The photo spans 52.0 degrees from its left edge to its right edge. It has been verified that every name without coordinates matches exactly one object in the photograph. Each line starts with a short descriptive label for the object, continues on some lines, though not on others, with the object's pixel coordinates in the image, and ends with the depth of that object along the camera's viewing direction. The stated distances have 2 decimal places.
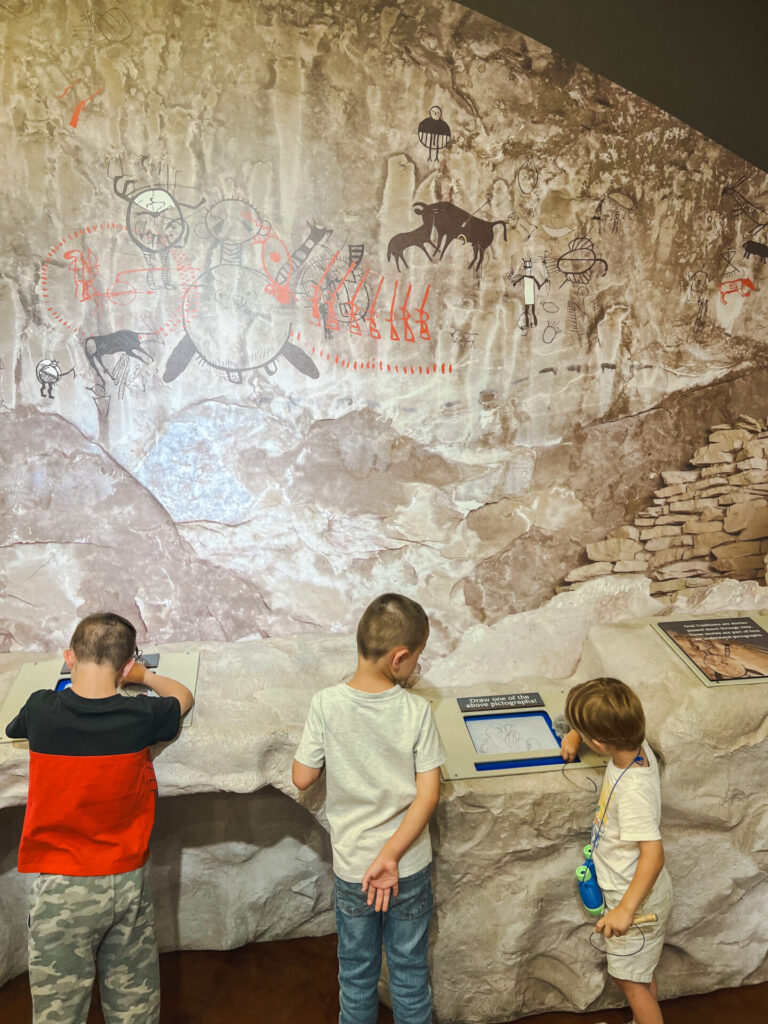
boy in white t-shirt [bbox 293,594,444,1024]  2.16
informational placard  2.99
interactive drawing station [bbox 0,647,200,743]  2.76
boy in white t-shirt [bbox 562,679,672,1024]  2.30
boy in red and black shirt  2.27
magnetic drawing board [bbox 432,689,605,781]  2.73
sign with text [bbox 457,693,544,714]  3.04
